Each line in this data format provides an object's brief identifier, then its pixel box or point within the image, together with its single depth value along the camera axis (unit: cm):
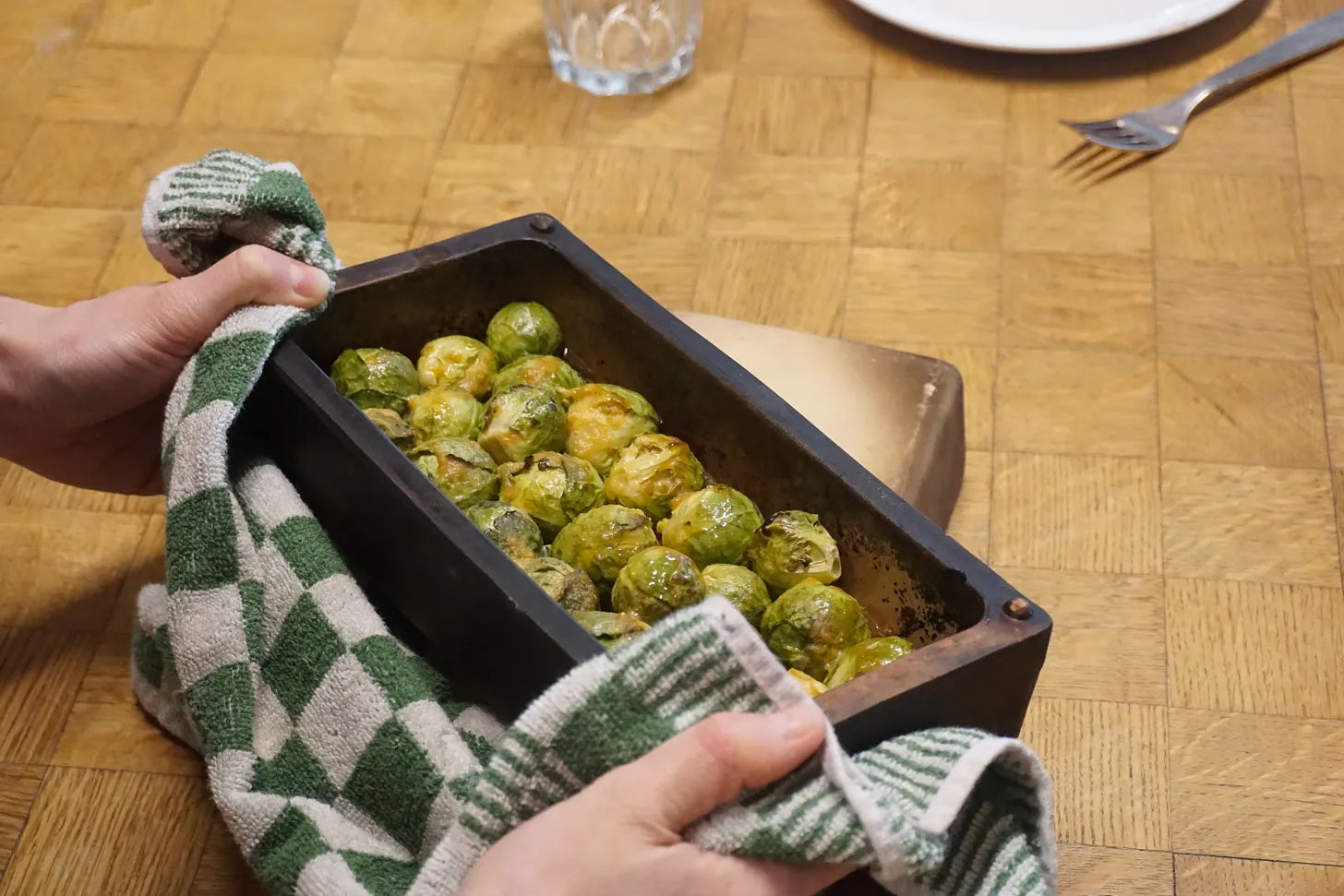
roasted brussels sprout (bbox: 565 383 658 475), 84
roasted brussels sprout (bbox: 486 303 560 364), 89
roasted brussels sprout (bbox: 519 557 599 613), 75
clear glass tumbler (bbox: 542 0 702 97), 144
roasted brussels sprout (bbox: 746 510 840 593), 75
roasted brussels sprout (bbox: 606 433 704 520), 81
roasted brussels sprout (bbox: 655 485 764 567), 77
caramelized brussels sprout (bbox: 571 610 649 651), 71
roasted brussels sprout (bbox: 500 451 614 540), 80
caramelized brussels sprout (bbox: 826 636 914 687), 70
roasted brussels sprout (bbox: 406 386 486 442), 85
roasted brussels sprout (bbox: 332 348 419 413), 86
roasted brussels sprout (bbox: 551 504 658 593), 77
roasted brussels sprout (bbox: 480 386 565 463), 83
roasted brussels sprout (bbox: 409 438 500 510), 80
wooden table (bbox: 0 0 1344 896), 87
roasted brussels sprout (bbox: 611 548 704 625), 73
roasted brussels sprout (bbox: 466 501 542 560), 77
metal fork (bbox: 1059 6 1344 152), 135
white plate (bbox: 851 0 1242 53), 141
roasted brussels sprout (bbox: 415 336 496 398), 88
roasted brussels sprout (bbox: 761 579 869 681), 72
